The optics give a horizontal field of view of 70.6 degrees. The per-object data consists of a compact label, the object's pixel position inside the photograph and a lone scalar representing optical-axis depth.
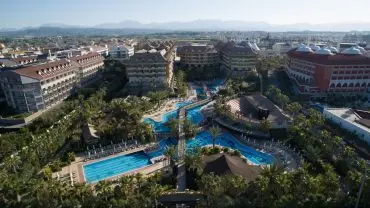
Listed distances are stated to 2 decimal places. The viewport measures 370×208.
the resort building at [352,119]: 49.15
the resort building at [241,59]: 98.62
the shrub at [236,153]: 45.09
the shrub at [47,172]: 37.72
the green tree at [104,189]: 31.88
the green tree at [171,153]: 40.78
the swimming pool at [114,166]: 43.22
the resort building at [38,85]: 64.44
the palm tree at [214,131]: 47.86
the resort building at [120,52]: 118.19
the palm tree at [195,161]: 38.75
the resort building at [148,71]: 83.19
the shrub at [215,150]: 45.84
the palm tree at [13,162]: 38.91
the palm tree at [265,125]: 52.81
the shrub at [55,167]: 42.66
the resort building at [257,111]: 56.53
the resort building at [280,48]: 159.02
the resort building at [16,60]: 88.81
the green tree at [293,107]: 57.15
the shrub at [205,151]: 45.75
